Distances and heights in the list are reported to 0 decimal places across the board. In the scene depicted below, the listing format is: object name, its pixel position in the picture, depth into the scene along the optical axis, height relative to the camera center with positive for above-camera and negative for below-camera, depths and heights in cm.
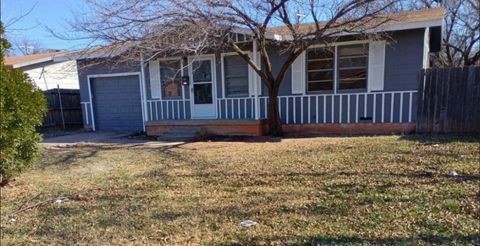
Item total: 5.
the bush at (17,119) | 518 -38
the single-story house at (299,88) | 949 -4
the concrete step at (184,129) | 1058 -122
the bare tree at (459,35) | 2053 +281
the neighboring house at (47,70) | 1575 +106
